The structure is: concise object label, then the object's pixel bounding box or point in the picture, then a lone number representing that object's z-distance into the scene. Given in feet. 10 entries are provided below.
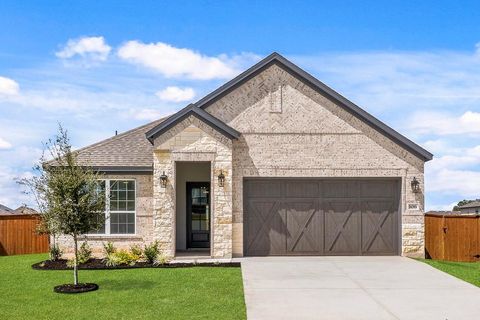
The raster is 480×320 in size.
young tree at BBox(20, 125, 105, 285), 45.47
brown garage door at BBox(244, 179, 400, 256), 64.69
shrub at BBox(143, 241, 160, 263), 59.21
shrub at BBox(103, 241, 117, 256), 62.90
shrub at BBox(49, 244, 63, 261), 63.98
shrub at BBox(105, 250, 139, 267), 58.54
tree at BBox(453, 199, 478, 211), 160.52
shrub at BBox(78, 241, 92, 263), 61.05
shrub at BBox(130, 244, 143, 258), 61.16
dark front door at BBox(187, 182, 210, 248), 73.05
